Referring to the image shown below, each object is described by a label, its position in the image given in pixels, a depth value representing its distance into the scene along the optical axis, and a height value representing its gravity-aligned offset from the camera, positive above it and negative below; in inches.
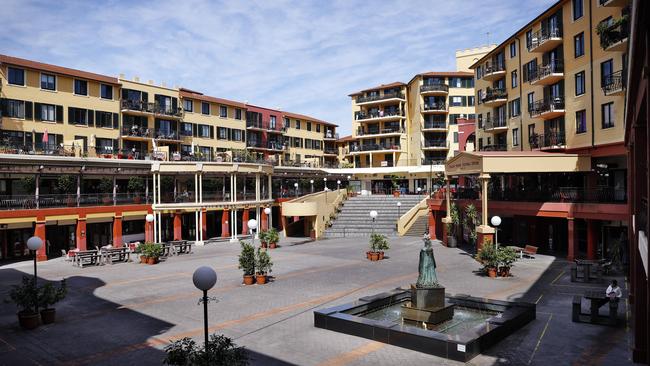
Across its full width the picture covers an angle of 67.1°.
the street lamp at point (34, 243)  651.5 -79.7
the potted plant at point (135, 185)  1632.4 -8.0
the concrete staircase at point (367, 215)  1803.6 -137.9
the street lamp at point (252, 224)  1167.6 -101.4
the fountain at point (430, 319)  509.7 -167.9
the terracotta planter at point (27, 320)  621.3 -173.5
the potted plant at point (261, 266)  895.1 -155.8
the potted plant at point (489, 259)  919.0 -151.1
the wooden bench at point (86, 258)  1158.2 -179.0
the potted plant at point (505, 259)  909.2 -148.3
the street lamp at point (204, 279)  381.7 -75.7
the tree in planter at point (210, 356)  354.0 -128.3
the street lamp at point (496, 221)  986.1 -84.2
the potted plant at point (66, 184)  1461.6 -2.0
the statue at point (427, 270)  603.5 -112.3
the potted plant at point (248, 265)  889.5 -151.6
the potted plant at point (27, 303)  621.9 -152.6
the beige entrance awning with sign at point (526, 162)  1092.5 +37.7
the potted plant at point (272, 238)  1435.8 -166.1
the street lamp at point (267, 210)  1707.7 -100.0
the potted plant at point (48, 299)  634.8 -149.9
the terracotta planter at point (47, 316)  642.2 -173.7
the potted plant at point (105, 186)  1631.2 -10.1
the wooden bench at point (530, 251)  1134.4 -169.5
